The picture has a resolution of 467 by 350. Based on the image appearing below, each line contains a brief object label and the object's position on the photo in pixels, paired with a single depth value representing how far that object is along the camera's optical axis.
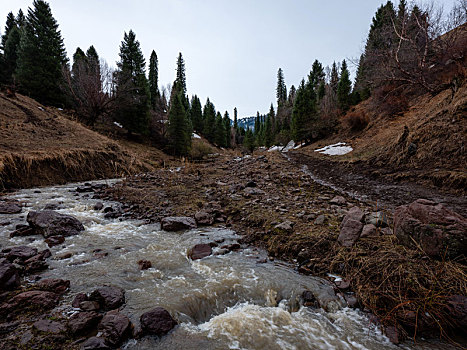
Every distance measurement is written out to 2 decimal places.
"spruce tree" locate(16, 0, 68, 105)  22.48
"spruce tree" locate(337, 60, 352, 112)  32.19
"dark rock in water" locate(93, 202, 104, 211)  6.44
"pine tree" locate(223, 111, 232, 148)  65.84
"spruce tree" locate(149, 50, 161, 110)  49.17
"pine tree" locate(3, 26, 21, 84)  27.91
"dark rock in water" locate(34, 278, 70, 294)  2.69
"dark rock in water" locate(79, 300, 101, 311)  2.40
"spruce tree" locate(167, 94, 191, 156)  27.39
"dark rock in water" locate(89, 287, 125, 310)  2.54
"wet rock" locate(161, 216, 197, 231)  5.18
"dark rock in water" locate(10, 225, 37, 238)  4.26
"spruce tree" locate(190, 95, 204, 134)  57.74
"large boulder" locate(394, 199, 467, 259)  2.77
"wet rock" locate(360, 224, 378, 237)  3.71
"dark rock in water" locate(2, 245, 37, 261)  3.35
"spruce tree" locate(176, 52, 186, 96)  63.78
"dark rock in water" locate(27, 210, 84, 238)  4.43
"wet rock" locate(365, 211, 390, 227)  4.04
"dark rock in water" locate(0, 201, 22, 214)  5.48
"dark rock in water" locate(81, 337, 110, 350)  1.94
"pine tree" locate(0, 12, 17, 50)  34.98
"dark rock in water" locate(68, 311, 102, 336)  2.10
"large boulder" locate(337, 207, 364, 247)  3.69
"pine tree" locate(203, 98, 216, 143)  56.16
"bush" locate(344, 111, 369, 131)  22.09
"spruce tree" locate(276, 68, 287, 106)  76.56
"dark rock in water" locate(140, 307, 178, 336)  2.28
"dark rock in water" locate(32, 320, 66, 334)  2.07
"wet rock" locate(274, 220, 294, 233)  4.47
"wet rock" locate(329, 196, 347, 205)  5.99
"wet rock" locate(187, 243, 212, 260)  3.95
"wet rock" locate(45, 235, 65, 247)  4.02
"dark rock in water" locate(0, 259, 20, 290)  2.57
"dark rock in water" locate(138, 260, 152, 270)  3.50
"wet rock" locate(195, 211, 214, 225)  5.54
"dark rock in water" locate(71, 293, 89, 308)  2.46
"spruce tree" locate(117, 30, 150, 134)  24.91
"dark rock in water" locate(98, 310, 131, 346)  2.08
